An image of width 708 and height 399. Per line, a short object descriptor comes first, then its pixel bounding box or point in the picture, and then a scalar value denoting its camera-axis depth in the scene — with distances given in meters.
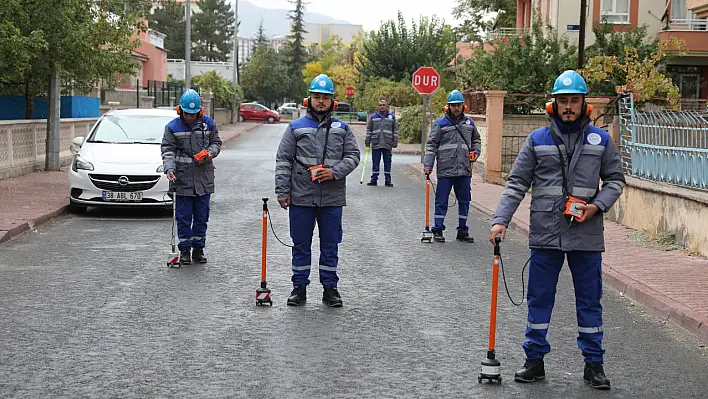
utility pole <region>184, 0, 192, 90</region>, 41.22
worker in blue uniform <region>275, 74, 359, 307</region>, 8.80
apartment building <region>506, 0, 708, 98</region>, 39.94
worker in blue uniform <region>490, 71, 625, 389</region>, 6.43
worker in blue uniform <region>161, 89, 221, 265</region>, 11.21
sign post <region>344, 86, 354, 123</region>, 75.06
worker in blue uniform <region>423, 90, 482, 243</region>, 13.63
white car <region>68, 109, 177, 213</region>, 15.30
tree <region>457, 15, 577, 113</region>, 29.50
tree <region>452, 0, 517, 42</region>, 68.19
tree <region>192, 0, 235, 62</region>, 117.00
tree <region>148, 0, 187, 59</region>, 106.00
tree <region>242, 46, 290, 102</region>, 113.44
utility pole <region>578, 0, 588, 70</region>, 26.00
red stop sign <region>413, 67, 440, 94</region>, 29.72
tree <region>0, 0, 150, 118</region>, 19.06
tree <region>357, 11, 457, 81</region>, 63.44
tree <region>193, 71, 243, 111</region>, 65.62
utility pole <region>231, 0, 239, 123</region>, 68.25
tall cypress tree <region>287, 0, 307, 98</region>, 129.00
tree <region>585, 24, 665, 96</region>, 32.38
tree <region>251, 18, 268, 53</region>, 146.35
